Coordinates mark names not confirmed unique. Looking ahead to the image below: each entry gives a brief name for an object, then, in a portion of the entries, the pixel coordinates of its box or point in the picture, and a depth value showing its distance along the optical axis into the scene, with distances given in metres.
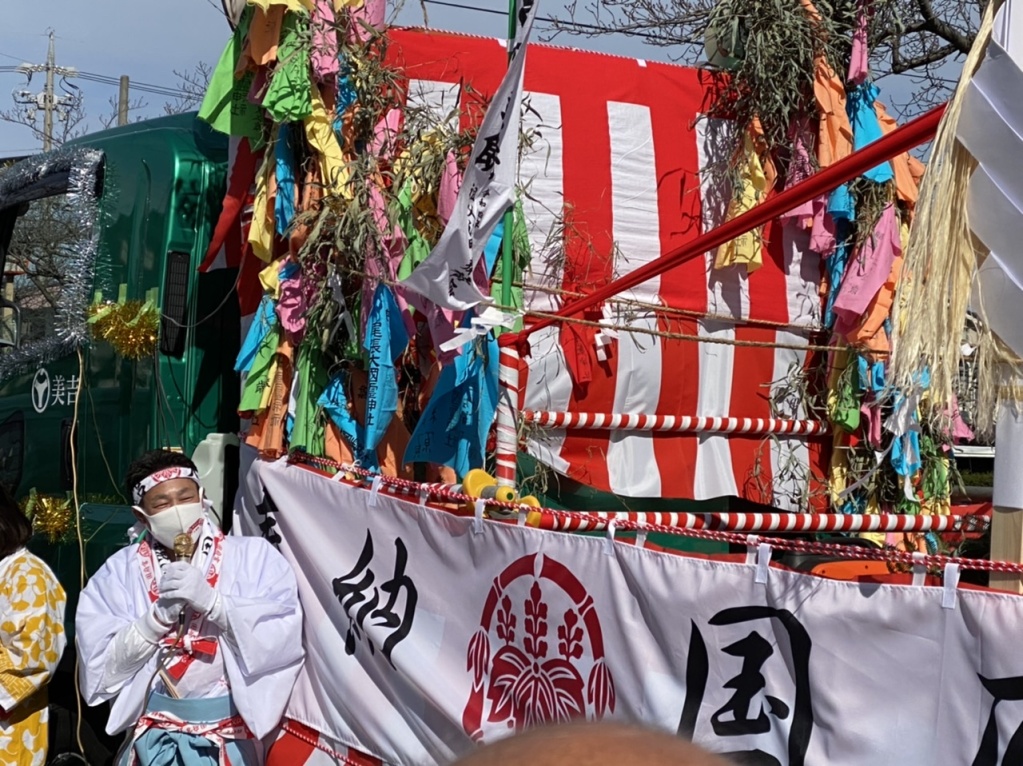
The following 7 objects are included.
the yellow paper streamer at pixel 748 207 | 5.22
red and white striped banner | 4.98
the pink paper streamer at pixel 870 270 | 5.25
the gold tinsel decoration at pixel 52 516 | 5.36
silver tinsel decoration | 5.36
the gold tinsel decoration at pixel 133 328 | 5.05
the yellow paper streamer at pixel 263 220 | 4.63
